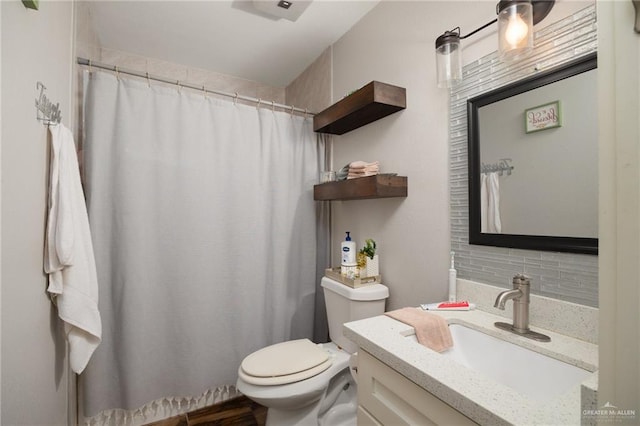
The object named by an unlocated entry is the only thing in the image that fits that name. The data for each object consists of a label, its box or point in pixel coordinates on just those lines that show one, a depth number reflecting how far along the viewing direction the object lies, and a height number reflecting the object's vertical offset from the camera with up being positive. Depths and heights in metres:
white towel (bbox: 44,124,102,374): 0.99 -0.14
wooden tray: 1.52 -0.35
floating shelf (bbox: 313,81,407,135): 1.44 +0.57
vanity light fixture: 0.91 +0.60
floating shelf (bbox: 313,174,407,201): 1.42 +0.14
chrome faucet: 0.91 -0.28
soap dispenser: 1.67 -0.23
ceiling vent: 1.59 +1.15
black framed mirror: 0.86 +0.17
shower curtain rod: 1.46 +0.75
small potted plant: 1.59 -0.26
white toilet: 1.27 -0.72
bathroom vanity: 0.56 -0.38
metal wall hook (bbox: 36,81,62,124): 0.92 +0.36
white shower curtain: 1.52 -0.15
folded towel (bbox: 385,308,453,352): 0.93 -0.38
